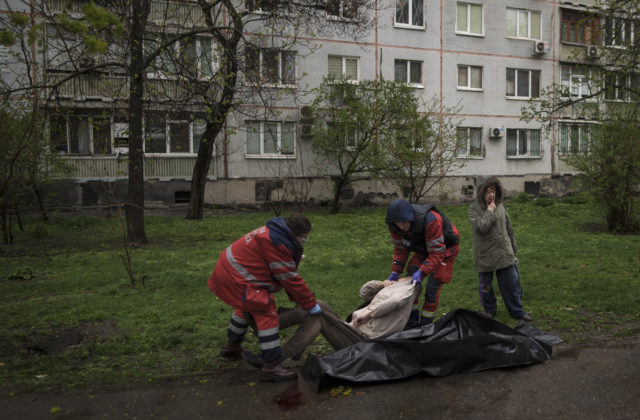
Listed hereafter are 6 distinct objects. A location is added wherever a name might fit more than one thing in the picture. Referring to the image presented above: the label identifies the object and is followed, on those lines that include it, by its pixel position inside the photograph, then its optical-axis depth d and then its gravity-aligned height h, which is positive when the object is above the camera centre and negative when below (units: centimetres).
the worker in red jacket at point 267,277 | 430 -76
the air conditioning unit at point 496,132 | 2486 +226
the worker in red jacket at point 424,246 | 513 -63
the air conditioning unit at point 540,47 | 2519 +621
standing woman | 597 -71
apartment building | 1995 +348
